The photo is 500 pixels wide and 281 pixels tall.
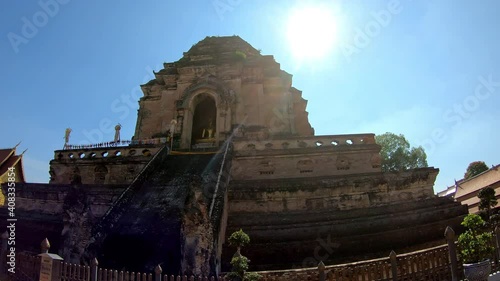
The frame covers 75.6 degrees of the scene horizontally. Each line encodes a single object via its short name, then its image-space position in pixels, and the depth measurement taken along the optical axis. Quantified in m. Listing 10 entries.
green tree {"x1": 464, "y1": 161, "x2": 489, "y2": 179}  34.34
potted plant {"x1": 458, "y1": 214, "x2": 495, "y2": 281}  7.60
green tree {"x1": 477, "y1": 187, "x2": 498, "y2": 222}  11.84
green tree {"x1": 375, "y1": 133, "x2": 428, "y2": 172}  32.44
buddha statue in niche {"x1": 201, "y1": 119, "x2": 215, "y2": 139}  23.07
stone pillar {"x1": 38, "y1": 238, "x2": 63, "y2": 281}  7.99
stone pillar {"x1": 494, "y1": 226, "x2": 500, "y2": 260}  8.57
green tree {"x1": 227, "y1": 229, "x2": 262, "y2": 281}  7.38
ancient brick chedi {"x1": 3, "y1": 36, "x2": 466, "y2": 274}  9.96
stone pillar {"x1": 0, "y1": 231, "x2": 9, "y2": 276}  9.34
